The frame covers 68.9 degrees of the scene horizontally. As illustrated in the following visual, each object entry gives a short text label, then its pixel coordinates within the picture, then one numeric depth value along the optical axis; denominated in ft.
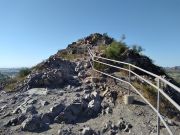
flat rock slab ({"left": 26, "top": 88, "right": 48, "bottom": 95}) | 17.77
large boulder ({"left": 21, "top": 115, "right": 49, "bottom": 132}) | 12.58
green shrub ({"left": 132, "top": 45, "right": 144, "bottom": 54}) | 30.61
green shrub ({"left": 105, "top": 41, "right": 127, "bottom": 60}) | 27.29
